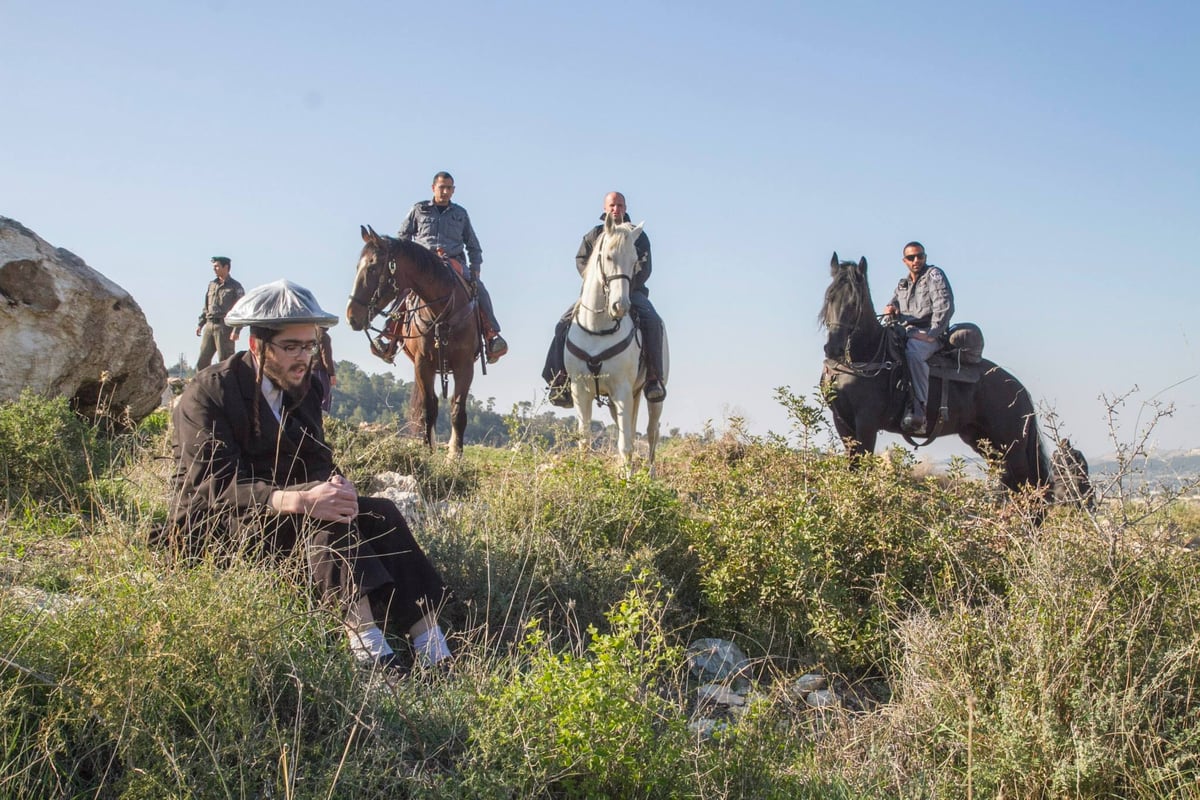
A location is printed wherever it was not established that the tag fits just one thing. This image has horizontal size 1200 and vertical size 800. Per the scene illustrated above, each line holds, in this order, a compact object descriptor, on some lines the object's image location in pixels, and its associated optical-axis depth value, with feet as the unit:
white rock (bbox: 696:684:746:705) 15.81
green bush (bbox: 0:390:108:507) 21.75
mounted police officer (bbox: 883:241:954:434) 35.96
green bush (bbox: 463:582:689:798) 11.28
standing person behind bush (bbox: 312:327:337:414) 26.81
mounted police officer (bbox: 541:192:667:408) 38.60
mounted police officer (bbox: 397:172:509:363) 42.47
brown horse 37.78
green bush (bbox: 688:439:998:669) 18.89
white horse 36.65
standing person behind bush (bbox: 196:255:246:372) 57.21
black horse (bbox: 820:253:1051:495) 34.24
